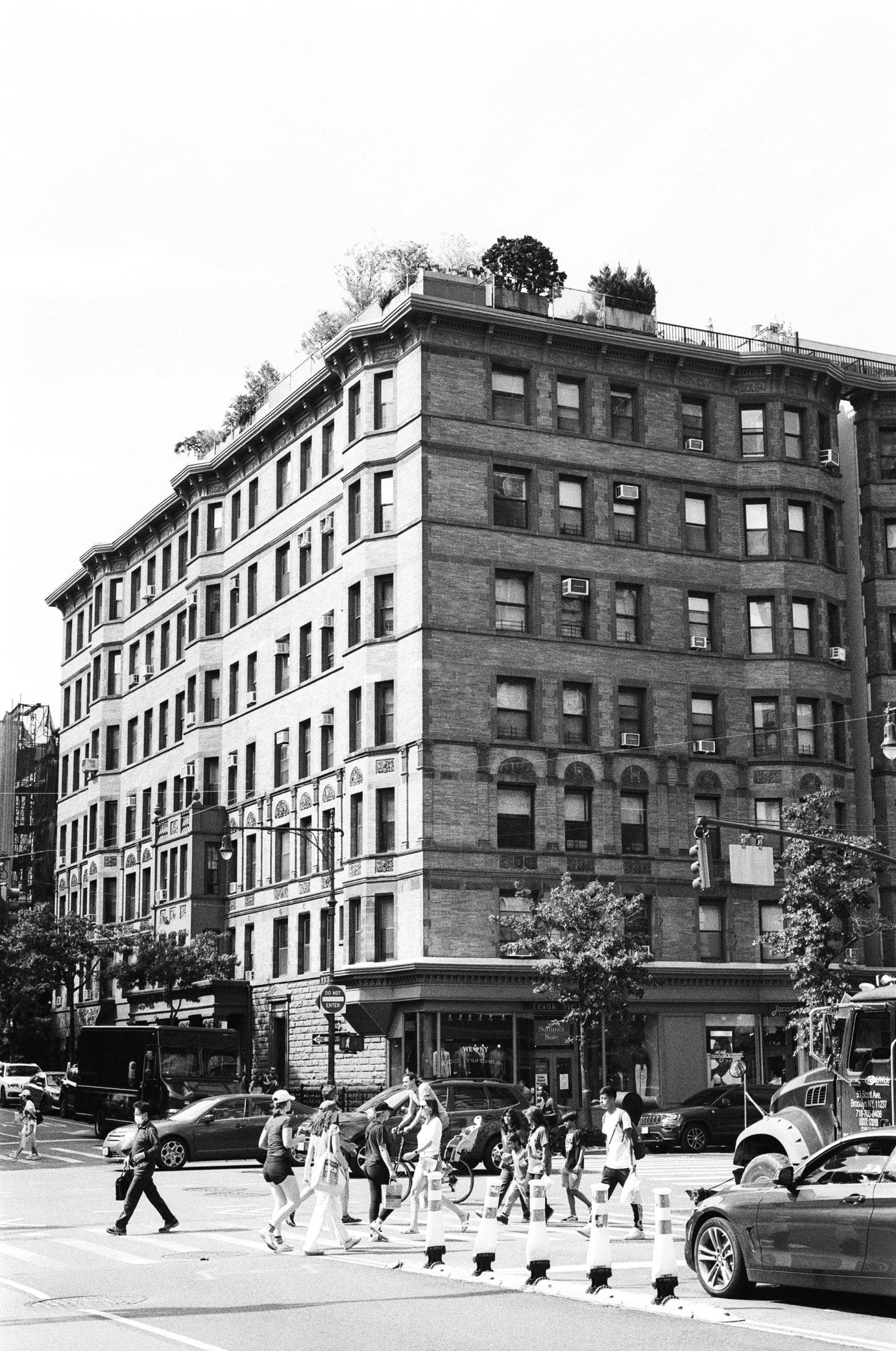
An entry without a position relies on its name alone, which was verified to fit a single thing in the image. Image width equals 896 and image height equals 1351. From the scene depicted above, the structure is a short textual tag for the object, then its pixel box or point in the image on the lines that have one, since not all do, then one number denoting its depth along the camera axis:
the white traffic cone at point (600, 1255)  15.32
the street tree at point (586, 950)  43.25
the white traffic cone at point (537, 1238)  16.02
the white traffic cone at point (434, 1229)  17.53
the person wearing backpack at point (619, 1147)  21.91
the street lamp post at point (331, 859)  41.97
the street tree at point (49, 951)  64.44
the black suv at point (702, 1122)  36.97
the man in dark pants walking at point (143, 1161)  20.80
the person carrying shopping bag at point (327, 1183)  19.67
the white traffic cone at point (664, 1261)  14.56
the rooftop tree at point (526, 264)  54.59
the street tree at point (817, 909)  44.78
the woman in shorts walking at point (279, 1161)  20.14
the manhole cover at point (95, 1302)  15.09
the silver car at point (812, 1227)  13.98
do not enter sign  40.78
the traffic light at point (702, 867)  30.36
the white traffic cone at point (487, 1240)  16.81
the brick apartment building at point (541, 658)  48.00
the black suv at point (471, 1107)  31.16
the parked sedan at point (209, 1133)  35.06
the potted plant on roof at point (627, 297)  54.38
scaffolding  114.94
